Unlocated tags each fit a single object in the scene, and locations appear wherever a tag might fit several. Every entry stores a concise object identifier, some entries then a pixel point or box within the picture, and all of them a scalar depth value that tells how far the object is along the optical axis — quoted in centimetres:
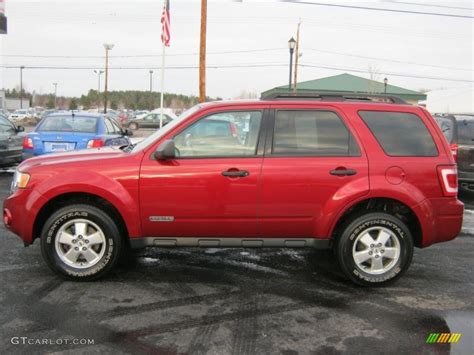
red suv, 450
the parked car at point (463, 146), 924
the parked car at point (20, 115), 5400
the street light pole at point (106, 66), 3731
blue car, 917
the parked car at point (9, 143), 1084
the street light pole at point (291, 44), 2084
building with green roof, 4512
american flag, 1305
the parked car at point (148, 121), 3966
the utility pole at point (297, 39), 3285
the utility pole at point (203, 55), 1467
